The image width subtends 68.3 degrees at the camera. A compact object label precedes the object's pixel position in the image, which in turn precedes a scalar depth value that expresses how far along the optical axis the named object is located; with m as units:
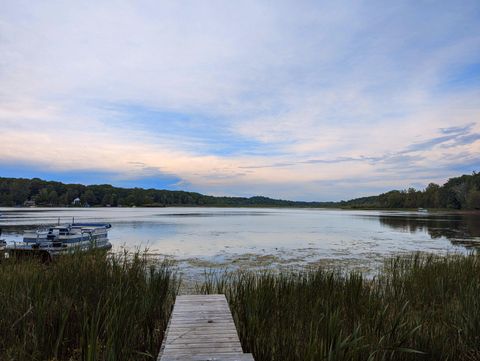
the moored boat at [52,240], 12.73
